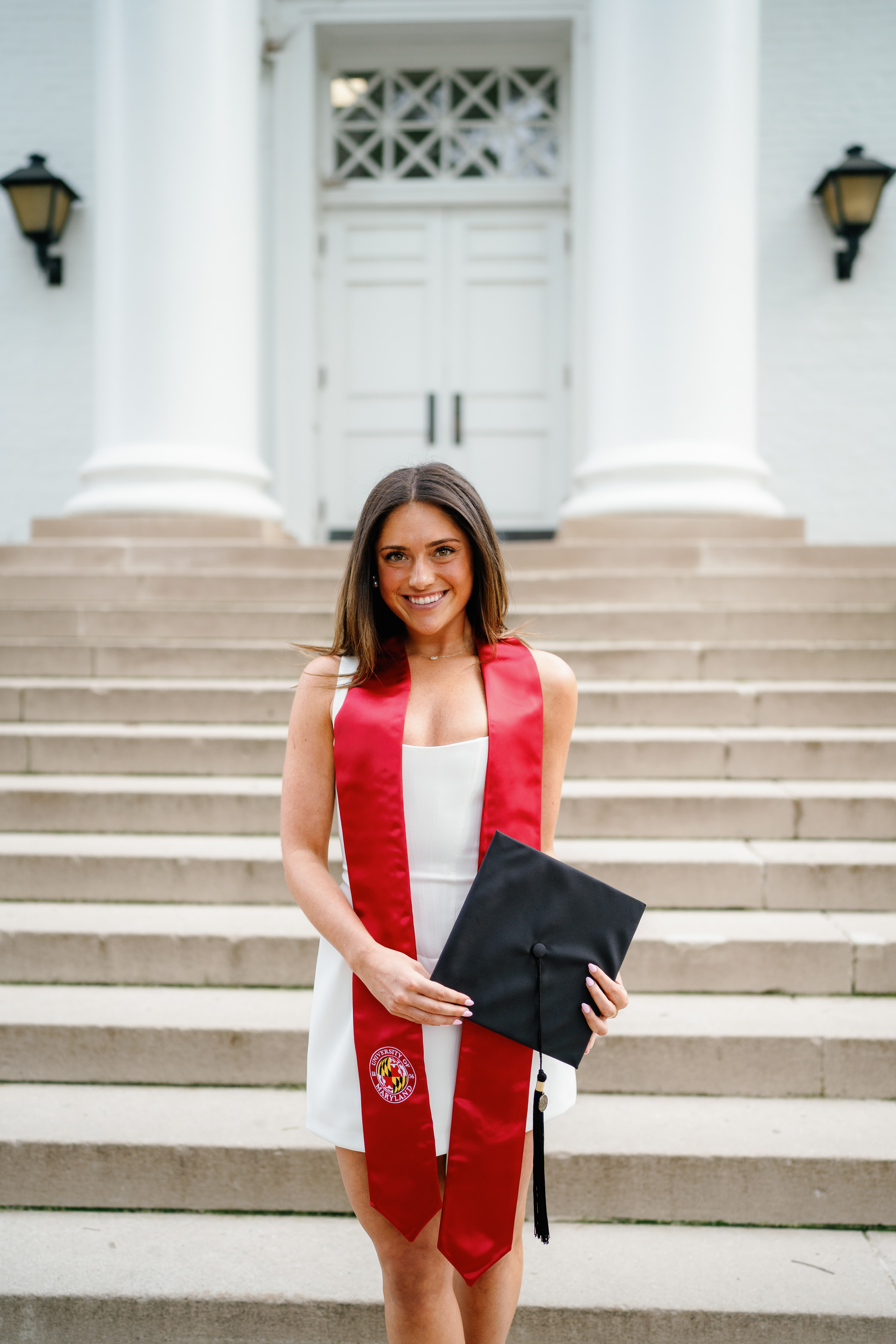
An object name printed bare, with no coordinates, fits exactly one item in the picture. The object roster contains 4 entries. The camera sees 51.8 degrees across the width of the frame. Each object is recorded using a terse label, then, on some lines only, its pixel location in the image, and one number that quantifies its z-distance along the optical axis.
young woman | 1.51
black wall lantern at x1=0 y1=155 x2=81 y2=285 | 6.98
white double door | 7.47
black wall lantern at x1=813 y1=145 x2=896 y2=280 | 6.77
